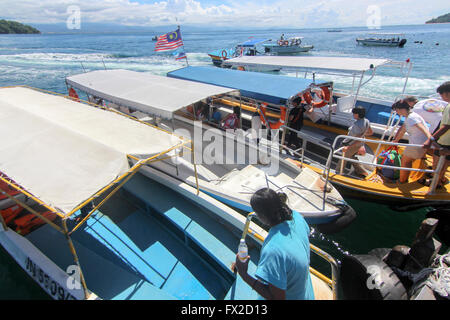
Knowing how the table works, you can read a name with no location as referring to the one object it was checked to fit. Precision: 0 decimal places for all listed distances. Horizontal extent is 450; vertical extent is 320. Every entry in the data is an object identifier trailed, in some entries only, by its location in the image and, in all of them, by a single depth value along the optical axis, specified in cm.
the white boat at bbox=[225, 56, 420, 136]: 793
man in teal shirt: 168
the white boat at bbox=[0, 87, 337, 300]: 293
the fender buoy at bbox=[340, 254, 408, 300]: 231
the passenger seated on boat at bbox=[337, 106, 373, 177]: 547
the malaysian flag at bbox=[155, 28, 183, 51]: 1125
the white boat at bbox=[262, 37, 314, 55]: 4516
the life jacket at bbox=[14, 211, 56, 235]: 437
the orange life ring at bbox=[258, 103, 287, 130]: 716
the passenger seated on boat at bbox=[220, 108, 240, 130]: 775
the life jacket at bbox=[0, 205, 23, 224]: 457
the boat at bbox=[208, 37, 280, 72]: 3162
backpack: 545
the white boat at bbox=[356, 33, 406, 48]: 5547
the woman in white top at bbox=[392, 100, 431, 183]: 479
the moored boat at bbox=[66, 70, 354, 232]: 521
